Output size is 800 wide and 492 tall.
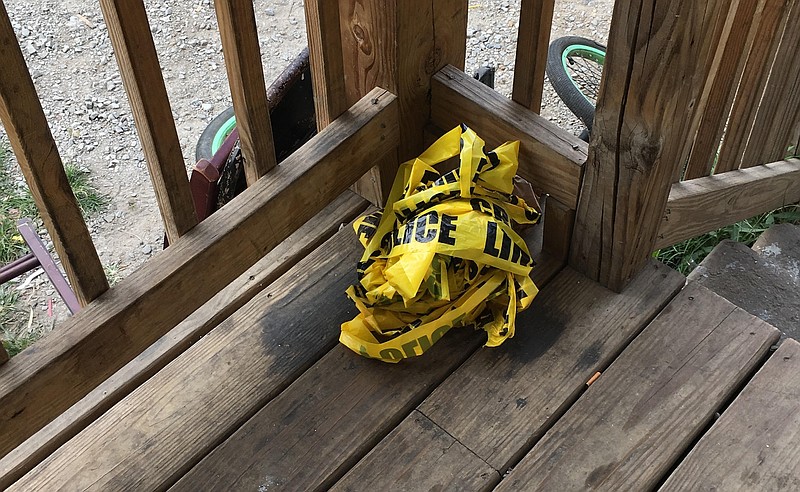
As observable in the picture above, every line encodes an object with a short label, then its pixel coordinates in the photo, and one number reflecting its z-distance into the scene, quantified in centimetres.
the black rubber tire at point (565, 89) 339
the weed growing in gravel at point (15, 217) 293
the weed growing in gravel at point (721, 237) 273
